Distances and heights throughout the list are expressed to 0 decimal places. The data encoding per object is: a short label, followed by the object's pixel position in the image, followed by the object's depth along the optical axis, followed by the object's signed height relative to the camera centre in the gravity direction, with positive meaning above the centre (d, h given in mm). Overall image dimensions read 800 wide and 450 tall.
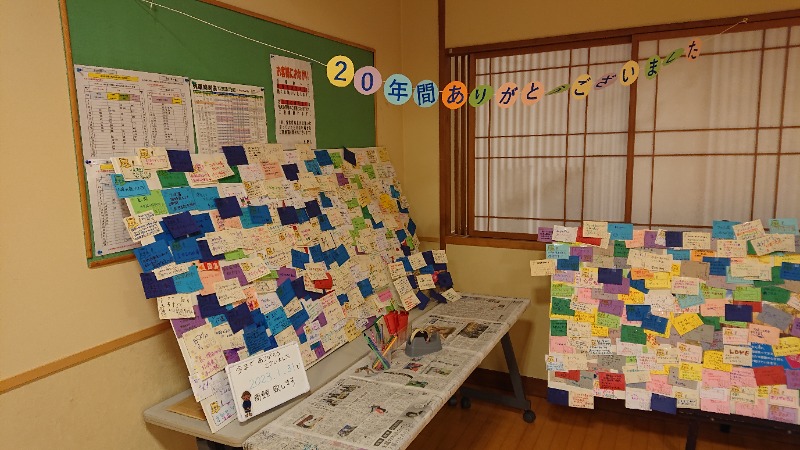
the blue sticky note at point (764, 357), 2402 -918
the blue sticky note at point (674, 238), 2566 -366
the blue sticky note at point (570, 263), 2738 -517
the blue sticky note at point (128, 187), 1656 -34
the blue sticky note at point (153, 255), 1680 -264
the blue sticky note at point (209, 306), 1762 -459
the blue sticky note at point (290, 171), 2361 +12
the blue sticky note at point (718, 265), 2479 -491
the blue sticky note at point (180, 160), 1838 +58
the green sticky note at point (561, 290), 2750 -661
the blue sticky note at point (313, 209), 2436 -172
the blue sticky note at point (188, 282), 1729 -366
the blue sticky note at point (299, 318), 2125 -614
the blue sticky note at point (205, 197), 1883 -83
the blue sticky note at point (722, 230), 2477 -318
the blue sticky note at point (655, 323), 2572 -799
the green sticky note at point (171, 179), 1788 -10
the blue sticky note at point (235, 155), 2076 +82
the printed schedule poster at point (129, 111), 1630 +228
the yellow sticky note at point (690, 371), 2521 -1026
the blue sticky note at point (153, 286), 1679 -364
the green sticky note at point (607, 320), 2662 -804
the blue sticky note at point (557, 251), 2760 -451
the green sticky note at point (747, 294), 2432 -622
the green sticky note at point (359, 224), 2743 -281
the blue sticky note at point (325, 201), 2551 -141
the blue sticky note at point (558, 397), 2781 -1256
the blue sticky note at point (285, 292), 2092 -491
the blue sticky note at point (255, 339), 1883 -621
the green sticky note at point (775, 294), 2391 -617
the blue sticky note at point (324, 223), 2484 -246
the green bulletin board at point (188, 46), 1609 +486
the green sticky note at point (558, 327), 2756 -866
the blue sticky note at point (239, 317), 1843 -526
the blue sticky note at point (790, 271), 2373 -504
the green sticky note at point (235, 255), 1928 -307
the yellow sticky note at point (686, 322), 2521 -781
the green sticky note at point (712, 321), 2492 -767
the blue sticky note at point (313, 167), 2534 +31
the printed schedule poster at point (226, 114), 2004 +253
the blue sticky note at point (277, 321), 2005 -588
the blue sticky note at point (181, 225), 1745 -171
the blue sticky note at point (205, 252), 1829 -279
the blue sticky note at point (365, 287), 2604 -596
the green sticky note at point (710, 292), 2488 -623
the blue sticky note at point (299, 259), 2246 -385
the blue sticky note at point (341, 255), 2537 -416
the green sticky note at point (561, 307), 2750 -756
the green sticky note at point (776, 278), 2404 -540
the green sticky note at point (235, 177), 2051 -11
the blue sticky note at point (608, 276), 2657 -570
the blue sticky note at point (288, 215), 2252 -187
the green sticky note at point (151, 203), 1689 -91
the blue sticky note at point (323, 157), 2639 +83
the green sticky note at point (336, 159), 2755 +74
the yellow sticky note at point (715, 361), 2479 -961
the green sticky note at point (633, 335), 2617 -872
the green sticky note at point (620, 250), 2652 -434
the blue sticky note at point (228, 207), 1952 -125
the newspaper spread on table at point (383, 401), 1590 -820
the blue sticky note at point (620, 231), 2652 -337
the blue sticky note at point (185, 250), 1751 -259
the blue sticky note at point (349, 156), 2873 +94
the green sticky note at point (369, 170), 3019 +12
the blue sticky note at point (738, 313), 2439 -716
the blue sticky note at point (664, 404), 2562 -1211
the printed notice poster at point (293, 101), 2398 +355
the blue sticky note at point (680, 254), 2545 -446
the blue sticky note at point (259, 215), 2090 -172
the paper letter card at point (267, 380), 1679 -715
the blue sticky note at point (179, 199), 1778 -84
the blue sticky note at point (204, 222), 1853 -174
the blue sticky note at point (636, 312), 2607 -750
